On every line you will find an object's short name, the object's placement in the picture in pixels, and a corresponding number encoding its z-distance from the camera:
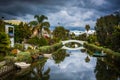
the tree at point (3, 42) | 15.12
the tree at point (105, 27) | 27.21
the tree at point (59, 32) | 50.07
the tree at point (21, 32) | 26.03
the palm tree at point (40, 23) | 31.89
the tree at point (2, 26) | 20.41
